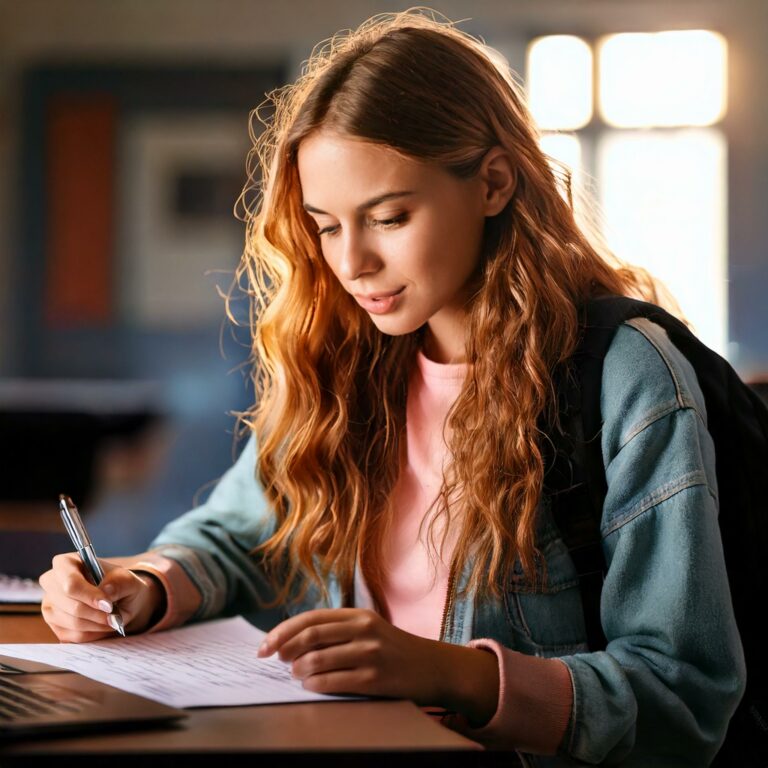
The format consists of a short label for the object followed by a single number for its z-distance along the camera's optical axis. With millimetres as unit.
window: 5340
